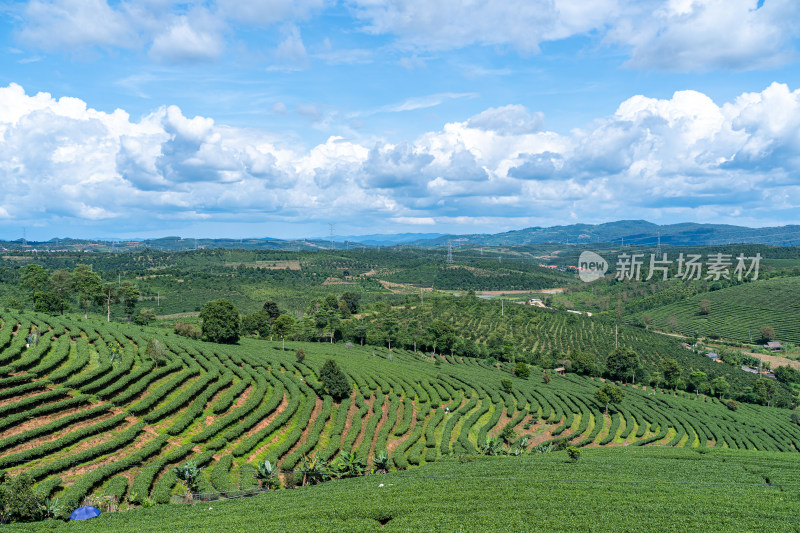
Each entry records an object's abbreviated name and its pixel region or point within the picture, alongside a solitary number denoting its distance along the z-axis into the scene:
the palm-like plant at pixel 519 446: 41.53
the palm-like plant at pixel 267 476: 30.29
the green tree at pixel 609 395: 57.91
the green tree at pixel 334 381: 47.12
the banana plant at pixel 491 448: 39.83
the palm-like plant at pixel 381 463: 34.03
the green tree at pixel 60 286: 73.88
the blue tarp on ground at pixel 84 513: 23.02
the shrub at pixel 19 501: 21.72
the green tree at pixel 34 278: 75.31
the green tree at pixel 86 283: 71.81
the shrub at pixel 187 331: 71.06
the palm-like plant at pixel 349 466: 33.03
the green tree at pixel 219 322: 67.00
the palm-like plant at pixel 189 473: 27.86
